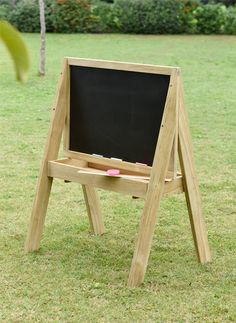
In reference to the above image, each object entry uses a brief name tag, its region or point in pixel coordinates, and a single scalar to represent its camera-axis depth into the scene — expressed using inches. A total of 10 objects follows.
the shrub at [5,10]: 1038.4
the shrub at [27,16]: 1009.5
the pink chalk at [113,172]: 143.8
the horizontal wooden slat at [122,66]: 136.7
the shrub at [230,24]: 996.6
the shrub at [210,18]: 1009.5
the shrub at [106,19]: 1034.7
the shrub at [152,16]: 1005.8
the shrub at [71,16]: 1021.2
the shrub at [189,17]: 1021.2
